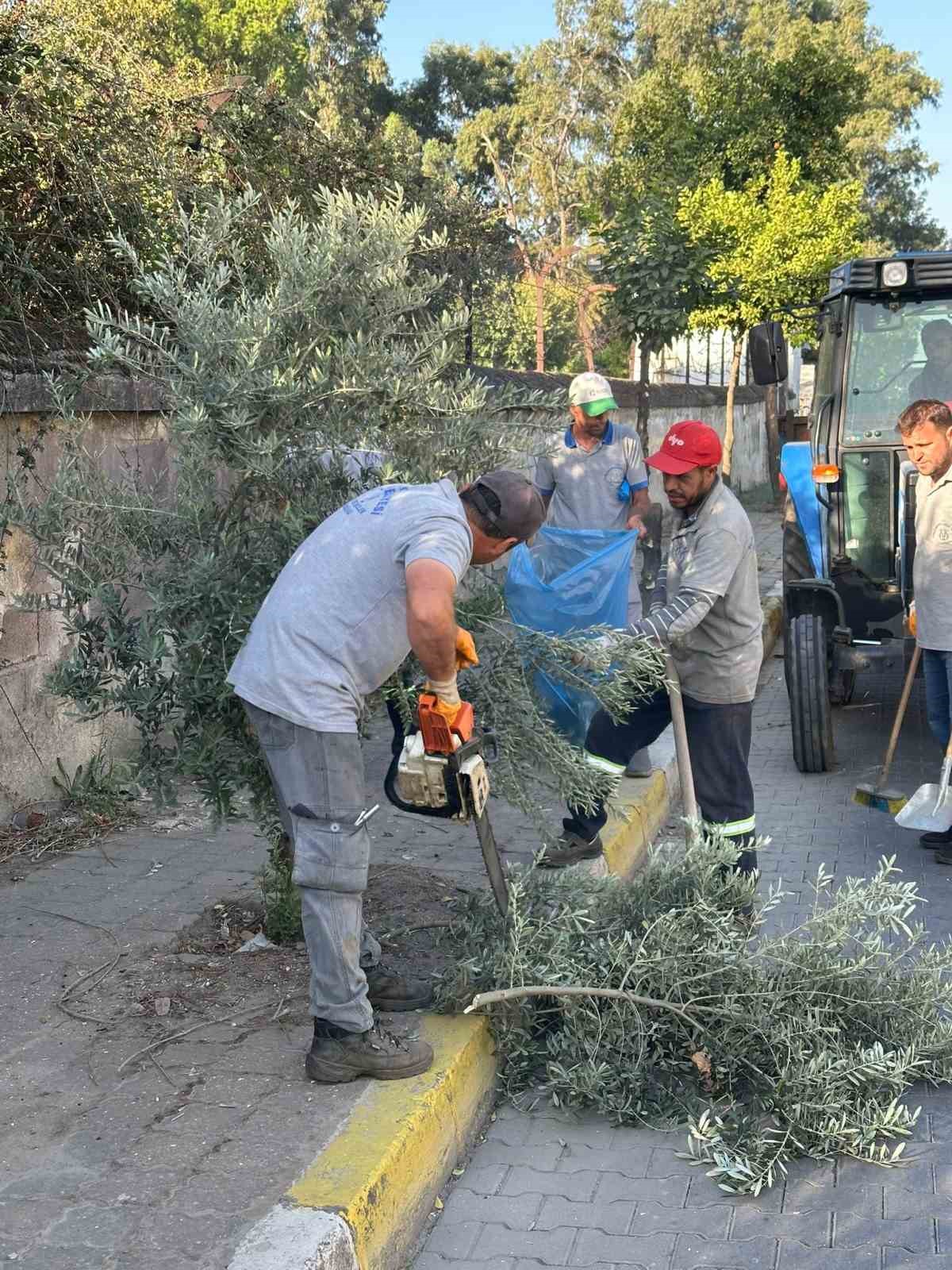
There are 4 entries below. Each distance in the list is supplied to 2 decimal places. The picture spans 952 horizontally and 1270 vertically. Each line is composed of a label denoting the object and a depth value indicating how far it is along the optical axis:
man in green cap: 6.16
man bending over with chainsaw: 3.17
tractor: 6.88
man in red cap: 4.39
